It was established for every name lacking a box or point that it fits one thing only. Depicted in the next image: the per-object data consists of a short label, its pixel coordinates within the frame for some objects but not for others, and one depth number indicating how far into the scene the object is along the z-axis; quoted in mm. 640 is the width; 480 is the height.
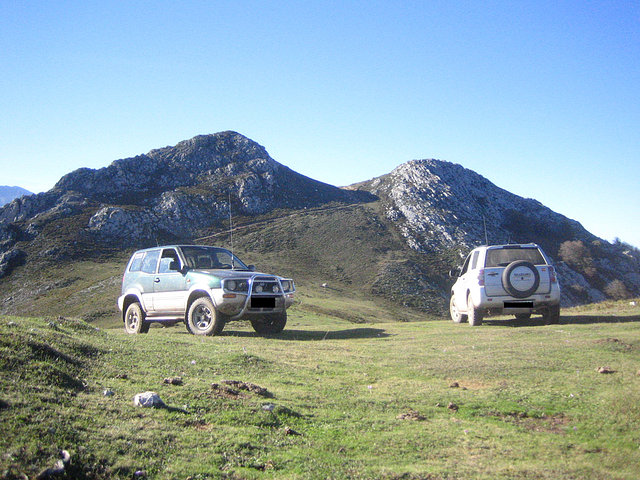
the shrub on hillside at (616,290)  64588
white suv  13148
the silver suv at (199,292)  11914
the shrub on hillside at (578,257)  74188
